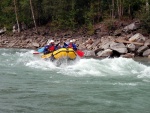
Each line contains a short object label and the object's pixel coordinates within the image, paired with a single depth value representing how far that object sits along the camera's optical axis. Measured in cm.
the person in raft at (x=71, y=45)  1786
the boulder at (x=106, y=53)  2117
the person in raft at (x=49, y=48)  1800
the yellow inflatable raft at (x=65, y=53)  1593
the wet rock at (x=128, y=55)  2053
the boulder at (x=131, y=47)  2172
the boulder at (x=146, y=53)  2100
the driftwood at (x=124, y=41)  2240
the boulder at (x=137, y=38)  2305
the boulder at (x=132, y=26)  2636
